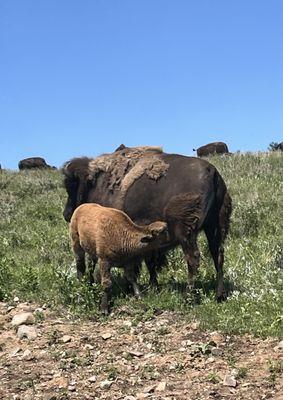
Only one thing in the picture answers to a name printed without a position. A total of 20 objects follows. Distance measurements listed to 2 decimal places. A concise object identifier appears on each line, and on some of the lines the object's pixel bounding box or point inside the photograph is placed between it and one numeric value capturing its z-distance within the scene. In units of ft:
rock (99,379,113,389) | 16.08
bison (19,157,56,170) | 104.56
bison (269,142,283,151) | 94.00
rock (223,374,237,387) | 15.53
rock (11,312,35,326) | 21.72
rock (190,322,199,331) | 19.87
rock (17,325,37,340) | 20.47
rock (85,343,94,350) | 18.97
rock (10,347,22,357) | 19.07
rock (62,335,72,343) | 19.67
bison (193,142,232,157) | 102.58
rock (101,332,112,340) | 19.80
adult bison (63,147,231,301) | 23.49
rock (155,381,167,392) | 15.61
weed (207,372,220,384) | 15.88
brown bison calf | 23.29
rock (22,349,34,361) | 18.57
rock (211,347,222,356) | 17.68
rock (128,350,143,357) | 18.11
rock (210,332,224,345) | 18.53
